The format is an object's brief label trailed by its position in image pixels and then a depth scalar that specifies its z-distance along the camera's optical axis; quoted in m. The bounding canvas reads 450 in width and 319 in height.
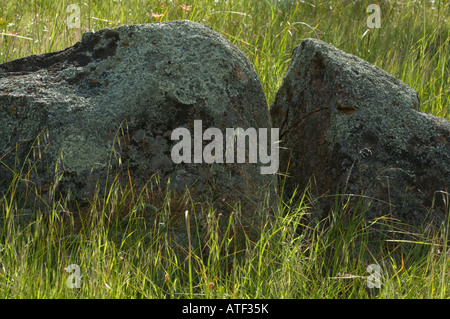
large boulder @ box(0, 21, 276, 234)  4.81
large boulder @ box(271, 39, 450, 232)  5.37
